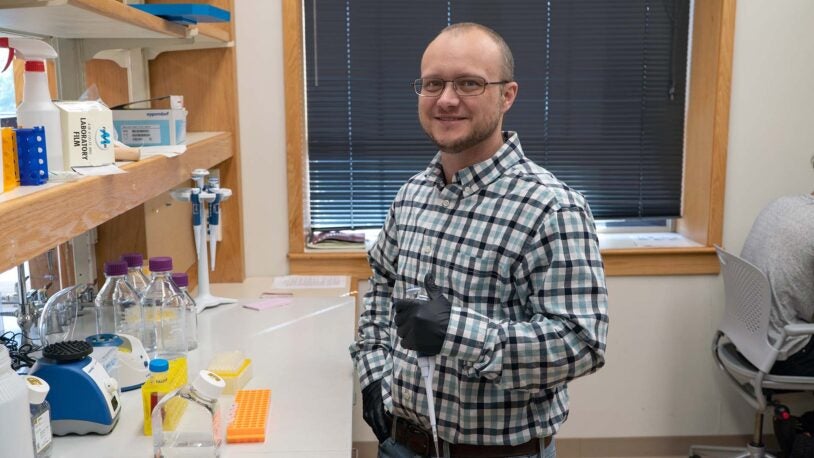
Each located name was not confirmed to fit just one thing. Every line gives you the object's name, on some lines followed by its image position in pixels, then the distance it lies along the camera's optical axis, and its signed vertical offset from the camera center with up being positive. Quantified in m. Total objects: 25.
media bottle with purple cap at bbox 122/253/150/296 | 1.95 -0.40
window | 3.11 +0.09
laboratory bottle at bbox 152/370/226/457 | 1.38 -0.56
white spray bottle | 1.25 +0.04
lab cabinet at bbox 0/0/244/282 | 1.13 +0.02
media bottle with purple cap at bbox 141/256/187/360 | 1.98 -0.52
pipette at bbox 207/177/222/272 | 2.62 -0.35
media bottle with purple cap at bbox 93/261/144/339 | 1.93 -0.48
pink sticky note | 2.58 -0.63
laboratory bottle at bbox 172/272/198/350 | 2.03 -0.53
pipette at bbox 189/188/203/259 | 2.34 -0.30
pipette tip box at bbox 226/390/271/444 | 1.49 -0.61
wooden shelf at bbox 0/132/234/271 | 1.01 -0.14
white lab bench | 1.46 -0.63
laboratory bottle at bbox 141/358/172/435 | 1.47 -0.51
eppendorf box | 1.89 -0.01
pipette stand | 2.49 -0.53
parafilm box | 1.31 -0.02
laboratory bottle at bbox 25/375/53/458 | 1.21 -0.49
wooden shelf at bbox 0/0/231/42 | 1.24 +0.20
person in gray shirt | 2.67 -0.57
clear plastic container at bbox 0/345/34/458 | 1.09 -0.42
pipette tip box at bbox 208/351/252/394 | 1.75 -0.58
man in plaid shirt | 1.45 -0.33
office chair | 2.62 -0.82
